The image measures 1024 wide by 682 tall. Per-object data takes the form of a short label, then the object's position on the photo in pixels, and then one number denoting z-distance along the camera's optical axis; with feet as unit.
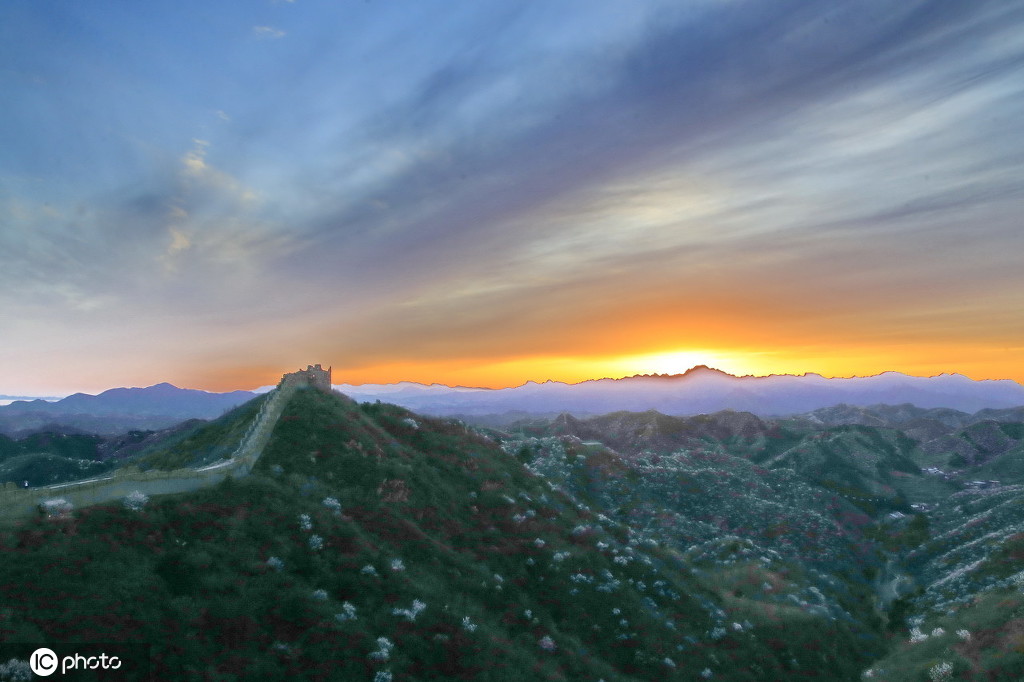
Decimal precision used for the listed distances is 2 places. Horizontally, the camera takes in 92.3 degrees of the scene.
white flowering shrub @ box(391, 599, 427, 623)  72.13
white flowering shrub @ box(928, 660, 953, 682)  87.10
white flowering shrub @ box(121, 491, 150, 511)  73.55
